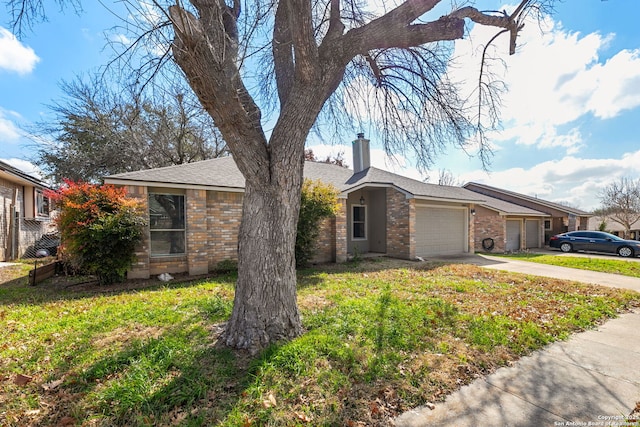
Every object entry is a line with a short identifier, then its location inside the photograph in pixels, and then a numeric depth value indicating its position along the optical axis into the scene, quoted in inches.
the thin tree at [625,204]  1131.3
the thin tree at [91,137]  616.1
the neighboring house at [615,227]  1242.3
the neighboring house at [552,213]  831.7
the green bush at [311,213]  345.1
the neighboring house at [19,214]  453.1
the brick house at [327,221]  318.7
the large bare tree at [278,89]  131.4
